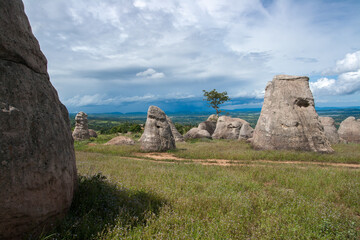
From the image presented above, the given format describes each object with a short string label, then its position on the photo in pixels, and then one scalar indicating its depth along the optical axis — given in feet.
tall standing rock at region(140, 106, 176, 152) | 55.13
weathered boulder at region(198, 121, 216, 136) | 115.55
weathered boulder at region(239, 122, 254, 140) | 87.72
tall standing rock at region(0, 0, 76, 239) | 9.55
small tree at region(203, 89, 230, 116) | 170.59
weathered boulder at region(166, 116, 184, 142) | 86.79
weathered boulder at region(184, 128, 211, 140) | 96.84
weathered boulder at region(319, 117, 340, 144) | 77.87
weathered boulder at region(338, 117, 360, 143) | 87.04
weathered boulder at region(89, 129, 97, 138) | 111.47
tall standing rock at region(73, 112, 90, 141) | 97.66
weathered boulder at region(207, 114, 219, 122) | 146.95
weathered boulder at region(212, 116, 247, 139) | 100.42
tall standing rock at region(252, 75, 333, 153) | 50.42
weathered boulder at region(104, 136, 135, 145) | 70.94
